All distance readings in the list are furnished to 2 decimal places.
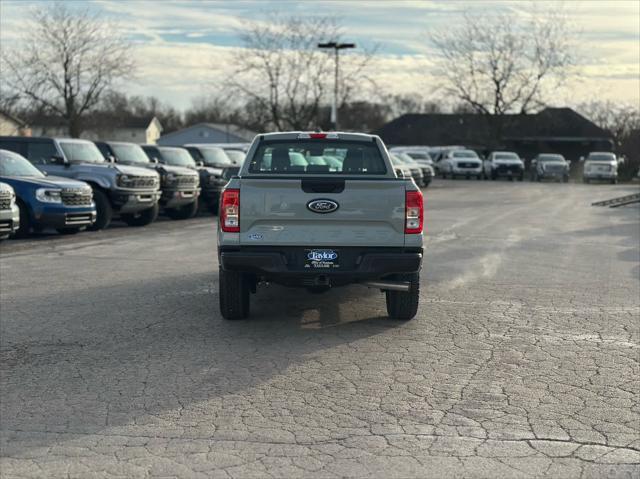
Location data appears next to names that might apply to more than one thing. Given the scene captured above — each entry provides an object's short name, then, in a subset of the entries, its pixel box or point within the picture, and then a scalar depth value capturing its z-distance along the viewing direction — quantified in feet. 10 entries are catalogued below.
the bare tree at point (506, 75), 219.41
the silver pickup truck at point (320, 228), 25.48
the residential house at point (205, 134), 339.16
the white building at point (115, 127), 192.34
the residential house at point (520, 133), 235.81
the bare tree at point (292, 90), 160.45
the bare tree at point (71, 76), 173.99
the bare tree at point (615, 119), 234.38
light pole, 143.33
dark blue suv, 52.08
